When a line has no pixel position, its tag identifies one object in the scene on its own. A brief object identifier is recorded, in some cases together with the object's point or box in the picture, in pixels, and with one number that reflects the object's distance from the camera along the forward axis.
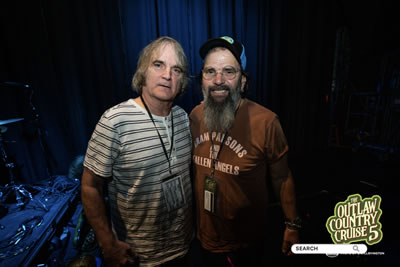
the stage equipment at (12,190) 1.79
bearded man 1.17
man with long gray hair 0.98
